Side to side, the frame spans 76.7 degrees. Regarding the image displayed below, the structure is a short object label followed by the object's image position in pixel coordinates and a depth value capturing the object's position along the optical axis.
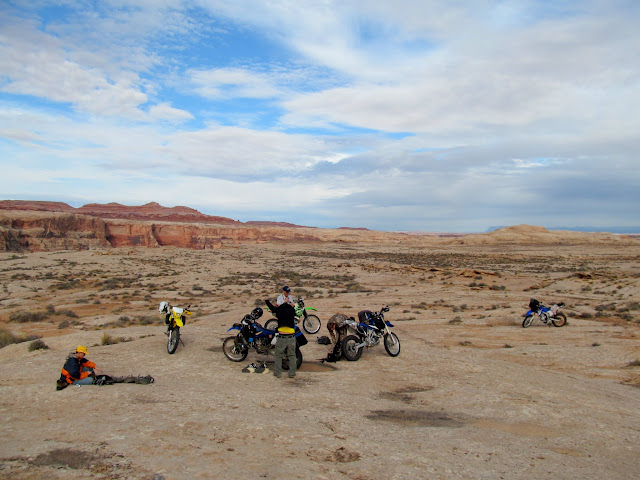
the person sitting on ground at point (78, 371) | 7.07
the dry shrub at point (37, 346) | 9.84
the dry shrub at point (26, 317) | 17.06
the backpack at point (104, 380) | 7.26
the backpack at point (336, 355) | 9.81
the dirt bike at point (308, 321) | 13.39
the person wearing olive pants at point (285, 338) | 8.48
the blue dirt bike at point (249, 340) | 9.31
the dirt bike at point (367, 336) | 9.84
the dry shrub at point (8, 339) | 11.65
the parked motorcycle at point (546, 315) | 15.05
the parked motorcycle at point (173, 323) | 9.74
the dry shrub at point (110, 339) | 10.93
